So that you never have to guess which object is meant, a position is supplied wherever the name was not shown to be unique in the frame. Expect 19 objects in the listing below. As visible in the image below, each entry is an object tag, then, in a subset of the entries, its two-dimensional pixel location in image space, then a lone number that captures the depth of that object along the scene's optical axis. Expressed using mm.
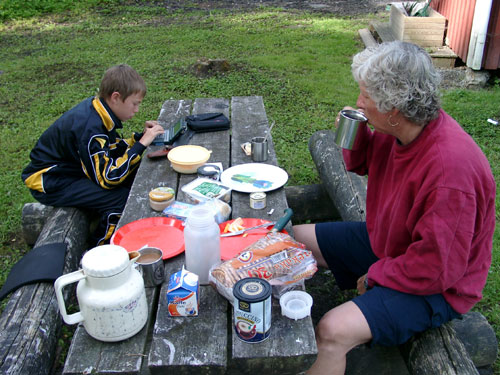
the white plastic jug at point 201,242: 1726
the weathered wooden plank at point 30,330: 1991
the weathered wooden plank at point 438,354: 1773
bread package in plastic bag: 1725
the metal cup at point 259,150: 2881
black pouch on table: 3354
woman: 1741
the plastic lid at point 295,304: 1649
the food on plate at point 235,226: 2148
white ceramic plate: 2535
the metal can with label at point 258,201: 2348
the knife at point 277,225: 2074
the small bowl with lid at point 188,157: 2734
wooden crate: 7262
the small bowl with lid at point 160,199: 2367
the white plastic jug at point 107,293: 1469
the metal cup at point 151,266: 1797
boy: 2969
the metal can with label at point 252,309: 1483
